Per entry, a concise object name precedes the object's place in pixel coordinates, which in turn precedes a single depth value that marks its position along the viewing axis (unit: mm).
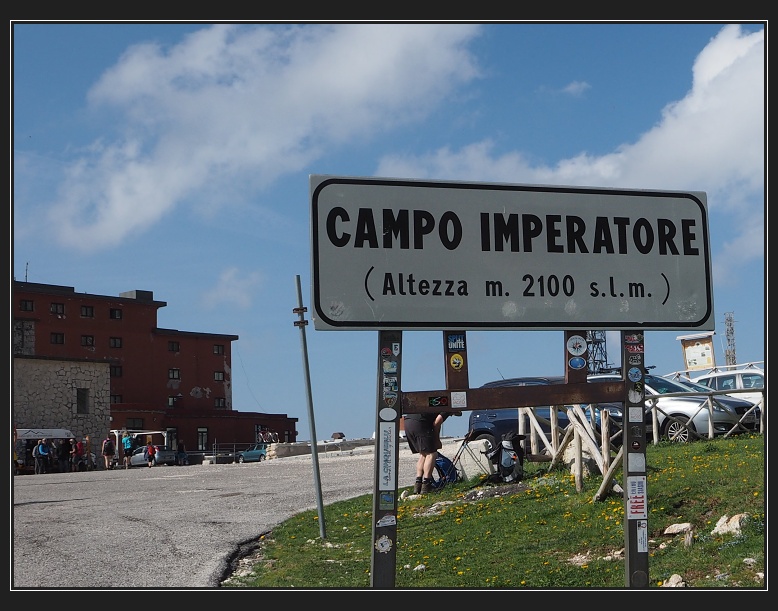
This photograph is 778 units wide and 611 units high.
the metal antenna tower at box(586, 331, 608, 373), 51416
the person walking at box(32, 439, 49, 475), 38188
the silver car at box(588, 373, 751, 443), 18094
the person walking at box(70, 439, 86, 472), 41472
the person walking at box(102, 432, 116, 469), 40188
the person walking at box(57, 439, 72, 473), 42062
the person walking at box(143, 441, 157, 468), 44128
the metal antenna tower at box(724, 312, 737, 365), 66500
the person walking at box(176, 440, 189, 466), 48062
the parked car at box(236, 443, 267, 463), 48688
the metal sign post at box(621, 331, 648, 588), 5926
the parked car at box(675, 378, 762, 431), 18123
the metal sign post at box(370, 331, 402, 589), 5473
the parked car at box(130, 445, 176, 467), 45534
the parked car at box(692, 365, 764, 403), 22250
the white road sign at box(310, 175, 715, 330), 5590
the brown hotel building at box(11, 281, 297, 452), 53531
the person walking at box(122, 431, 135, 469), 43112
